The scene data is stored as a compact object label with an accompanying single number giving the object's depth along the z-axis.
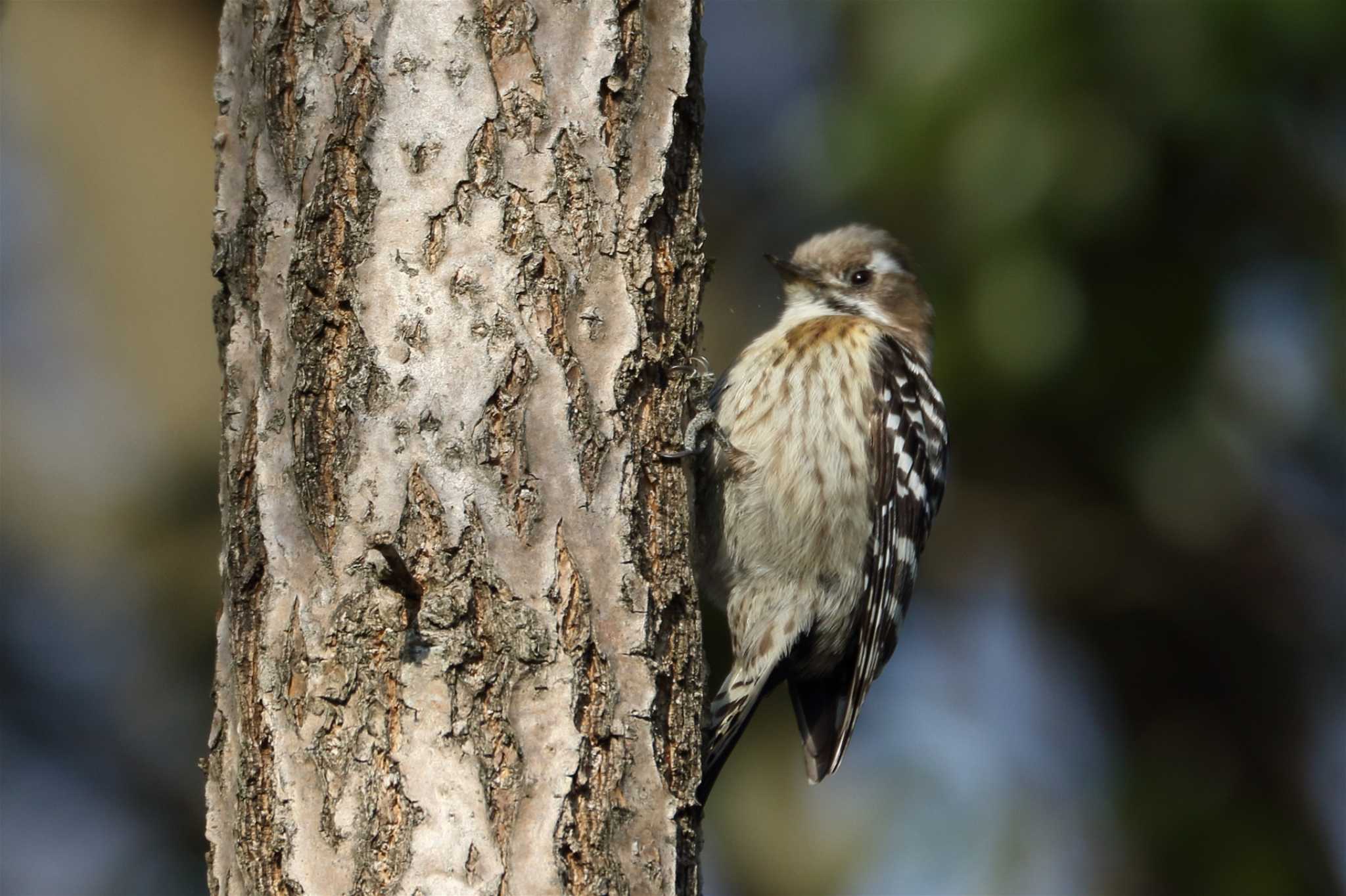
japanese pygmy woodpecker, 9.37
